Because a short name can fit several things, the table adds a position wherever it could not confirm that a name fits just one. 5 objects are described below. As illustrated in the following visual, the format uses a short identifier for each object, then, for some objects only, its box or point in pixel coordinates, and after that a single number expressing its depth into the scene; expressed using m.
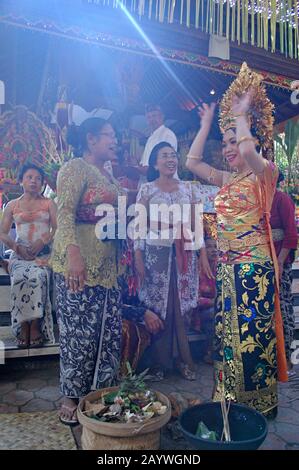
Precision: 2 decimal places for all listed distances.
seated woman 4.09
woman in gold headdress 2.87
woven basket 2.29
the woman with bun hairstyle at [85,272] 2.89
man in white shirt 5.41
